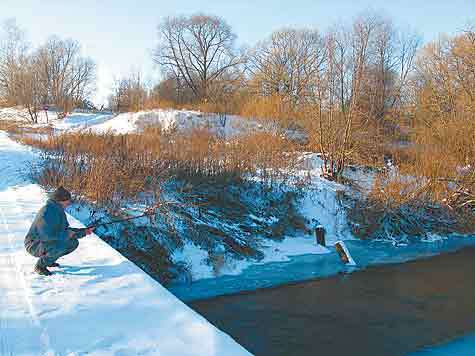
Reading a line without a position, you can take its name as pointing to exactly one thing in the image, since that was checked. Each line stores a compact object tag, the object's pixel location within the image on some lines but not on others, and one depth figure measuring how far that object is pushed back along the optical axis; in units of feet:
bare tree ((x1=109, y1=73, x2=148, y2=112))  109.79
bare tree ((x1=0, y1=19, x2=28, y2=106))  113.70
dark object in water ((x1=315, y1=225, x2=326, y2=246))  45.75
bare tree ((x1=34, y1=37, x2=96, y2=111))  134.72
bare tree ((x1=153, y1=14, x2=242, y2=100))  131.34
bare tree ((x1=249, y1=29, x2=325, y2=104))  100.99
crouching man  17.56
